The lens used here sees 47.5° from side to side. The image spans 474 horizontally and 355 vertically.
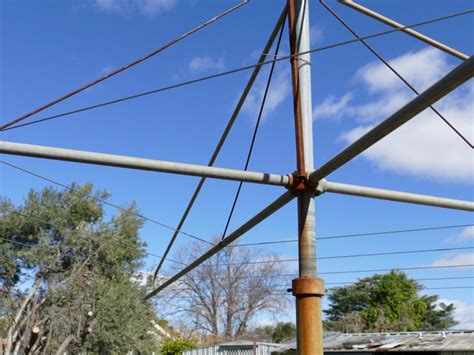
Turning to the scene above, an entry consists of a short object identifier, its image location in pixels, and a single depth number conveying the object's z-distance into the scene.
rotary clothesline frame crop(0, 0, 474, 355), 3.96
